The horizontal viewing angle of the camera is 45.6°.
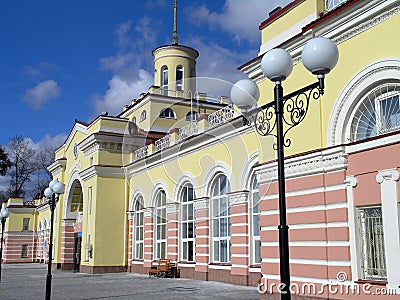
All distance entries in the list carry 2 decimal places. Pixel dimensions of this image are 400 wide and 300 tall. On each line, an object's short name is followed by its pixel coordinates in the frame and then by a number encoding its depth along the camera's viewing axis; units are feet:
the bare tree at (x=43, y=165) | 179.51
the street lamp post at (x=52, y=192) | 44.41
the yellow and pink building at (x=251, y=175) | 30.86
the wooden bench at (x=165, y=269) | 68.80
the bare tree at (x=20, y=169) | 176.45
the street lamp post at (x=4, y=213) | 74.59
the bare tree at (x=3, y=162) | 141.36
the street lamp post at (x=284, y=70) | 18.63
